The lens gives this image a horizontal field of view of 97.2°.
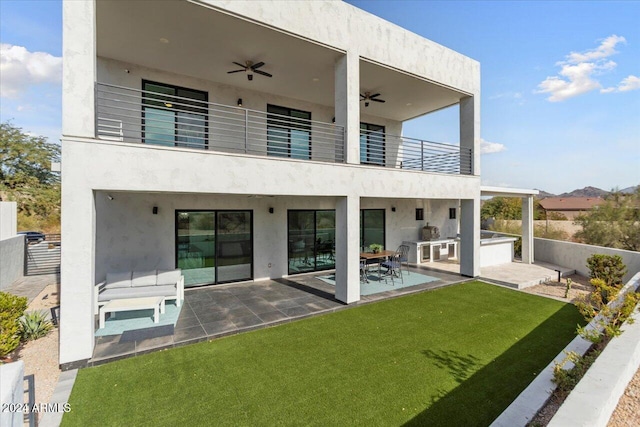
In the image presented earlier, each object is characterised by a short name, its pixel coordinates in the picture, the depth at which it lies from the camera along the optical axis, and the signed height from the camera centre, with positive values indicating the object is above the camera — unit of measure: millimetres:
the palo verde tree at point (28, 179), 26531 +3145
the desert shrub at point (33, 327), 5836 -2438
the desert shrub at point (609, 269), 9922 -1972
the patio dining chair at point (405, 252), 12934 -1903
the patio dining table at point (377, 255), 10164 -1579
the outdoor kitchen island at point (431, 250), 13547 -1872
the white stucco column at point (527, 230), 13570 -840
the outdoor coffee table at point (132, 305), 6320 -2161
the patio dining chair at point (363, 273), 10314 -2374
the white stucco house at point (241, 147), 4973 +1875
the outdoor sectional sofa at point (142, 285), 7214 -2042
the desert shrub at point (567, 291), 8928 -2534
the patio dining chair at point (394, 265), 10055 -1896
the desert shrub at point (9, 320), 4659 -2010
